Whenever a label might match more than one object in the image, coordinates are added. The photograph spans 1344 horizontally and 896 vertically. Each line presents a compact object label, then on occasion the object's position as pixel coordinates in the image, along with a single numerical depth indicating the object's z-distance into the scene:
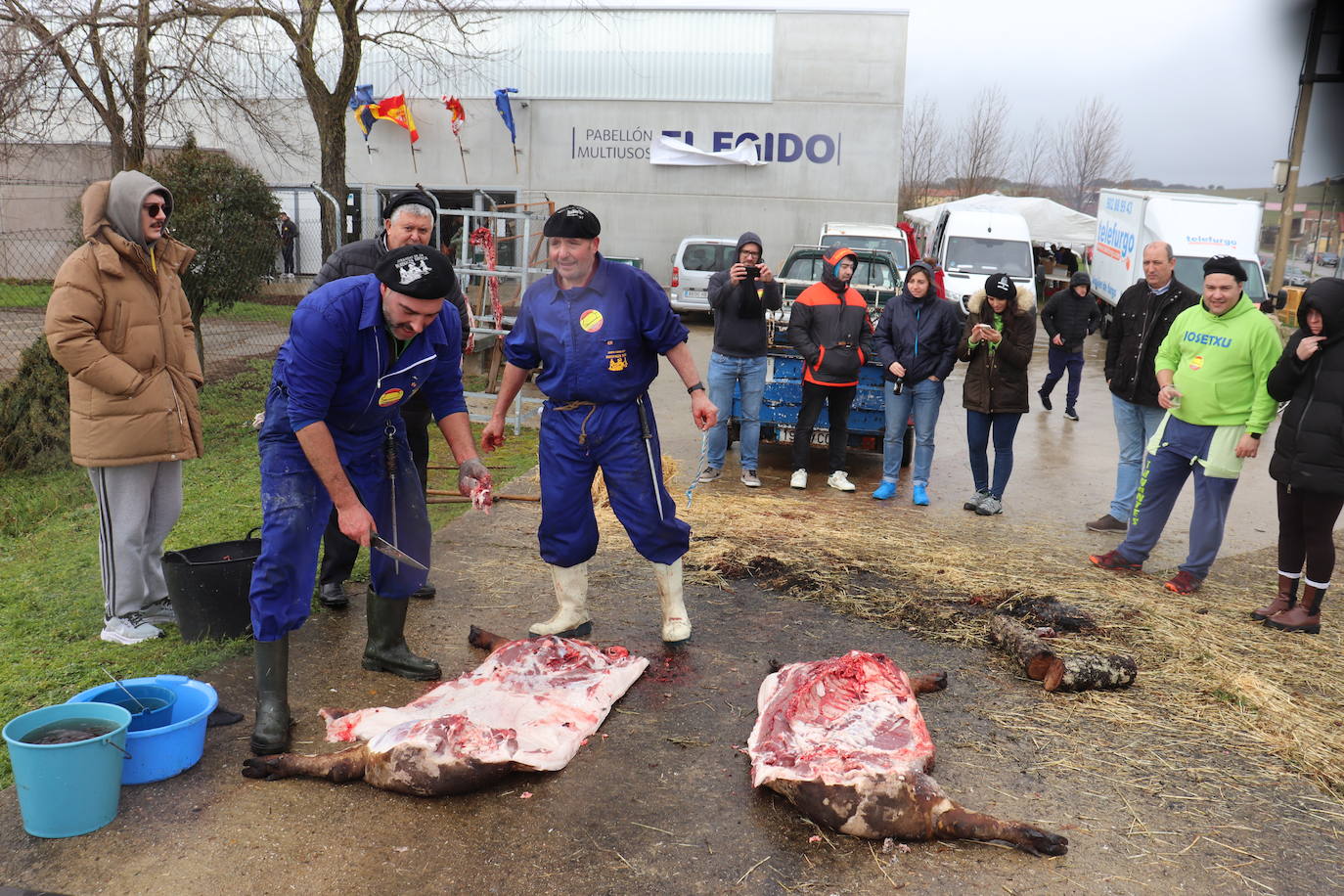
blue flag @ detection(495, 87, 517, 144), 24.25
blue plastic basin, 3.38
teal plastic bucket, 3.03
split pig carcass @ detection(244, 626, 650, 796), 3.42
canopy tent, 27.55
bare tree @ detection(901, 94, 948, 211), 41.62
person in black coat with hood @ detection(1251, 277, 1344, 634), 5.14
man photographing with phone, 8.16
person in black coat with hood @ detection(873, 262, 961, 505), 7.88
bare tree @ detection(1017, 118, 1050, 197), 45.95
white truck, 17.39
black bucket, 4.50
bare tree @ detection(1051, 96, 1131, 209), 45.47
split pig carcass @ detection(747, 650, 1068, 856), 3.22
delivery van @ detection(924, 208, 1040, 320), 19.67
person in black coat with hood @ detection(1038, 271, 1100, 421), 12.03
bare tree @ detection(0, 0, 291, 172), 10.81
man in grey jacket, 4.95
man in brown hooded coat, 4.47
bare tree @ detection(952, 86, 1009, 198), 41.84
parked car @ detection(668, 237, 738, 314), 20.12
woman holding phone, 7.52
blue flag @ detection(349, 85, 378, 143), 23.92
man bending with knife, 3.61
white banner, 24.19
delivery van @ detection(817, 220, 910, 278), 17.72
